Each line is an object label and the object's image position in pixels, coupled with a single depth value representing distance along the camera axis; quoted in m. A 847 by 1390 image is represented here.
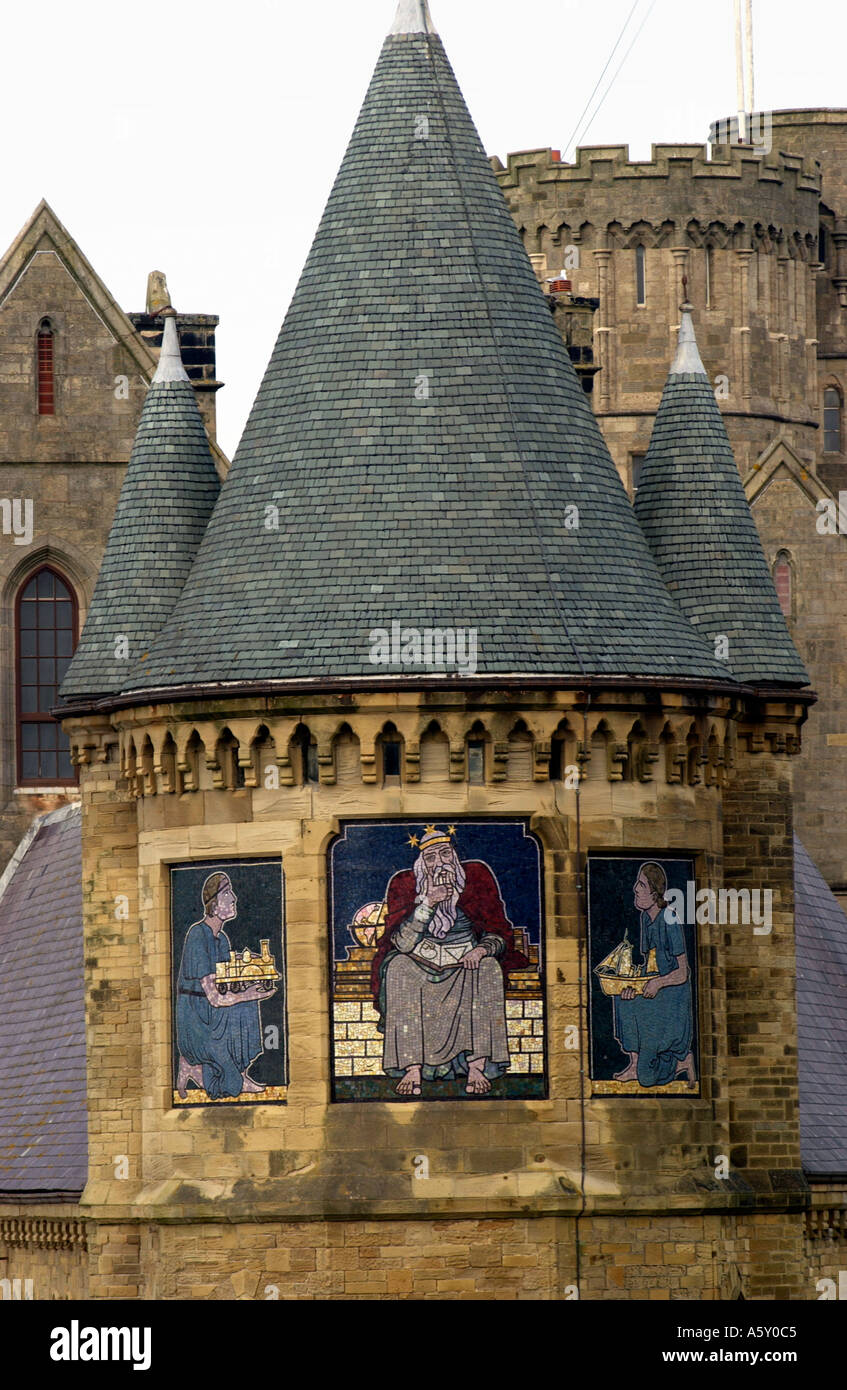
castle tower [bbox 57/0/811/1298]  43.81
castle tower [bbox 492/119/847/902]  104.94
